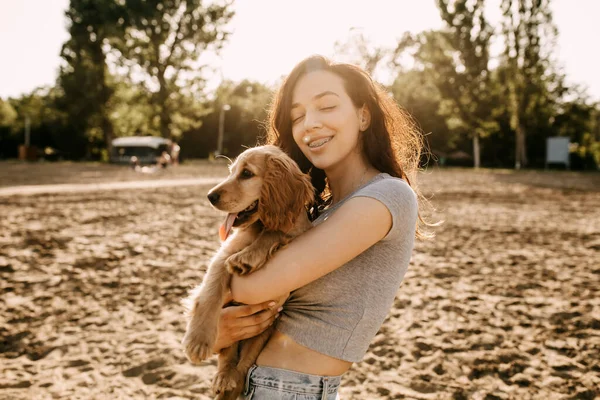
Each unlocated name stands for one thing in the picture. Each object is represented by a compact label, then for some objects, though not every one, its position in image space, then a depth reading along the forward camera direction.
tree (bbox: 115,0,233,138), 46.03
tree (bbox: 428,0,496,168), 47.84
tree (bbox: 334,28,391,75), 50.22
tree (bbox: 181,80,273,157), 69.94
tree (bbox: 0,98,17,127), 77.22
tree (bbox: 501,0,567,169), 46.97
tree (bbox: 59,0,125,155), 49.83
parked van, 47.78
